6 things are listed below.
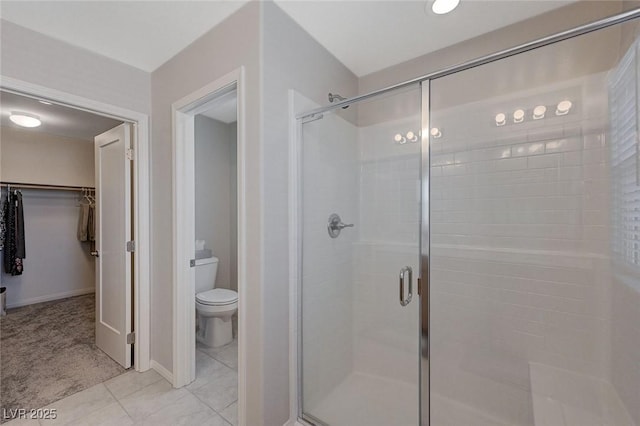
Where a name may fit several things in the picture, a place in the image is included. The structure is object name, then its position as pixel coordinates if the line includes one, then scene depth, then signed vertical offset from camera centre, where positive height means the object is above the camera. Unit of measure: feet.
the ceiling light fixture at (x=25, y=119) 9.12 +3.11
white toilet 8.07 -2.92
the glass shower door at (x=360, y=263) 5.61 -1.25
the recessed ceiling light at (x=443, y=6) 4.95 +3.82
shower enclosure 4.54 -0.77
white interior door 7.04 -0.91
